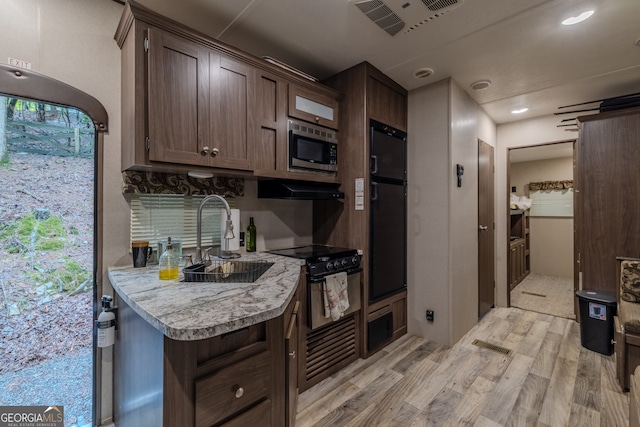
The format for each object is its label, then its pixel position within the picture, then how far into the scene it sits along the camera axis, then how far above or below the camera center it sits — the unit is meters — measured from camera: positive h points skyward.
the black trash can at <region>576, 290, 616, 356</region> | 2.58 -0.99
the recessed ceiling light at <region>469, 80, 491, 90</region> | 2.80 +1.33
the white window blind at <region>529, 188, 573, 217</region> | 5.43 +0.25
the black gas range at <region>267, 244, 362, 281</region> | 2.05 -0.34
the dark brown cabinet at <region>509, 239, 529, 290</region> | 4.67 -0.82
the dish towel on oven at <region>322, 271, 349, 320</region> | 2.10 -0.61
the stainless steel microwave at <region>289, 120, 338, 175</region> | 2.23 +0.57
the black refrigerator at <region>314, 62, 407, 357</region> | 2.48 +0.25
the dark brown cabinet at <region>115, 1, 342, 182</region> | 1.55 +0.72
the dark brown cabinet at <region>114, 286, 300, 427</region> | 0.90 -0.58
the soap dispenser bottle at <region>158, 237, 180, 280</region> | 1.46 -0.26
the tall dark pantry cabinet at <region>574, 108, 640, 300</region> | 2.74 +0.21
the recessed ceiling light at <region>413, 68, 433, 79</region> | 2.58 +1.33
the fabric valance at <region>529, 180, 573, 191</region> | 5.40 +0.60
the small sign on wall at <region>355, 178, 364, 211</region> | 2.48 +0.19
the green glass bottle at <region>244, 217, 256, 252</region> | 2.39 -0.20
